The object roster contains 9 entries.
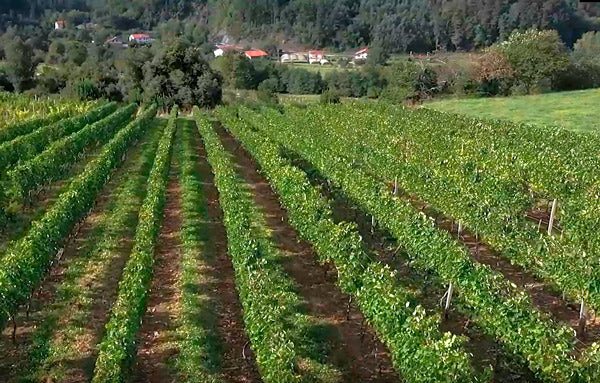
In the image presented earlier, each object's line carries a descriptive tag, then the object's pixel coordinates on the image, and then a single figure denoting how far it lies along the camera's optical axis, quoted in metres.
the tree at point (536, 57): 56.38
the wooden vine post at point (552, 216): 16.58
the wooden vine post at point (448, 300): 12.44
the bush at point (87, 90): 60.85
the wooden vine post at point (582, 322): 12.09
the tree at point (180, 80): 61.56
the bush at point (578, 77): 58.91
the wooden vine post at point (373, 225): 17.36
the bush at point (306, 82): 73.31
